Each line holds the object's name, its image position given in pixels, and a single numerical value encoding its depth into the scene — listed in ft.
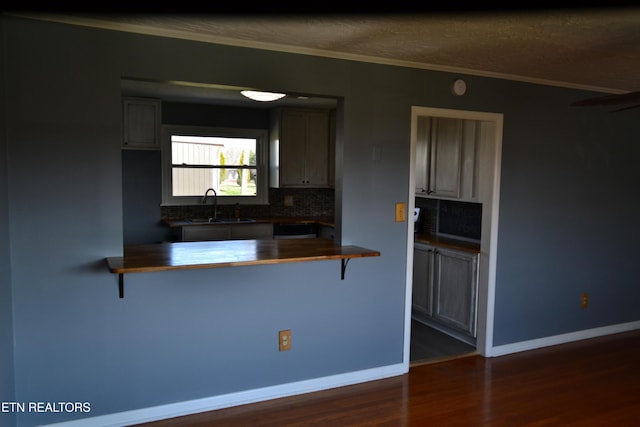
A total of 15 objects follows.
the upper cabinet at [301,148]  19.10
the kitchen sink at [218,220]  17.85
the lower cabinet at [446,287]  13.73
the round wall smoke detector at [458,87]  11.90
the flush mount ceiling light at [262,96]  12.07
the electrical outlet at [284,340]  10.53
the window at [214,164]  18.58
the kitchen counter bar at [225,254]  8.63
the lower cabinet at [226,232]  17.31
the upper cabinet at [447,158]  14.37
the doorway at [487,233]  12.00
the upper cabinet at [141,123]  17.20
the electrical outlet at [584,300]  14.55
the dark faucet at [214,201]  19.13
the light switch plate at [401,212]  11.72
